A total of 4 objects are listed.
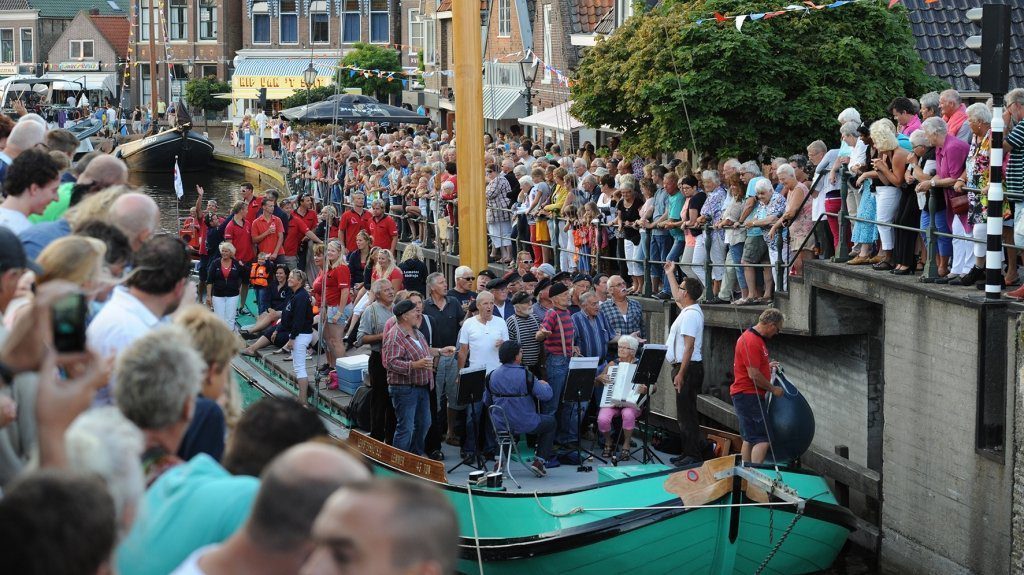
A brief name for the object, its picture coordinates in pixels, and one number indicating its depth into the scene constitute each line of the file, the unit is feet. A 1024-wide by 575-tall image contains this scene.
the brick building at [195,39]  240.73
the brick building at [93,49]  265.34
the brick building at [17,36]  276.62
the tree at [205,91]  225.76
